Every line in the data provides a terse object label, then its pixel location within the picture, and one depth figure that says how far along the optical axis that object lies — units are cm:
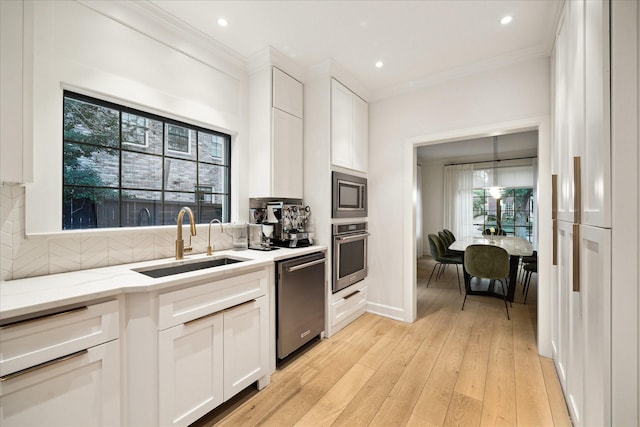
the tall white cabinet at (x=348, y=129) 280
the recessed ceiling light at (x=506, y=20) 204
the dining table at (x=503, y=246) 366
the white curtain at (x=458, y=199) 710
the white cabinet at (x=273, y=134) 254
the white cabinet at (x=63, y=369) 104
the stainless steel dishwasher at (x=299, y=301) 212
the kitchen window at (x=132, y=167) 175
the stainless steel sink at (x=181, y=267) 182
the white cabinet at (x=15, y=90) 119
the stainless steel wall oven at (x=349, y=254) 280
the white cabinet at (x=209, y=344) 142
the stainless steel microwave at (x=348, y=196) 279
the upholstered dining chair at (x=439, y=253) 451
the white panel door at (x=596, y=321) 102
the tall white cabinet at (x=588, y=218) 102
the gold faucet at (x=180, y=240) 193
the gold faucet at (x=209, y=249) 215
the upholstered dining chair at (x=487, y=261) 334
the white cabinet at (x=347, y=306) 280
